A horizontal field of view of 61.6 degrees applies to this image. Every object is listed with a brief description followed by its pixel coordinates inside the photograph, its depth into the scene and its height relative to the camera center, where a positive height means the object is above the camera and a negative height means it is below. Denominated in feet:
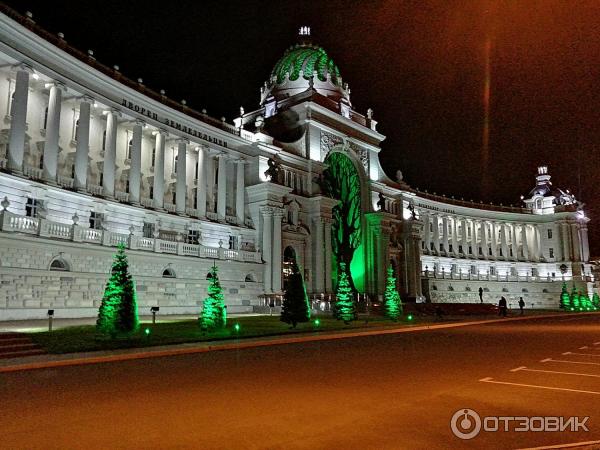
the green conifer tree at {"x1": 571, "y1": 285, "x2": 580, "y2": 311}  273.33 -2.03
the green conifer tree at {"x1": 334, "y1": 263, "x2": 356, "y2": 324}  125.59 +0.23
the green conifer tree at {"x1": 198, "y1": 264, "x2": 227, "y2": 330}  87.97 -1.22
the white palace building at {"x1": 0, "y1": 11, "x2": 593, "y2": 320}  108.68 +35.17
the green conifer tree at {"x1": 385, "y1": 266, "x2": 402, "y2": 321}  142.10 -0.43
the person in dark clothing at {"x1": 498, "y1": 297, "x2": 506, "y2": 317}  182.09 -2.73
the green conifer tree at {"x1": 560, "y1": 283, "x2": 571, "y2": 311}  273.75 -1.18
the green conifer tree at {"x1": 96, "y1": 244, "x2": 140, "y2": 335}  73.15 -0.27
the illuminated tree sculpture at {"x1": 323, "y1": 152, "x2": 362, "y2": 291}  226.99 +40.88
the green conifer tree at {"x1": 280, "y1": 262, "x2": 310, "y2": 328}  105.85 -0.34
